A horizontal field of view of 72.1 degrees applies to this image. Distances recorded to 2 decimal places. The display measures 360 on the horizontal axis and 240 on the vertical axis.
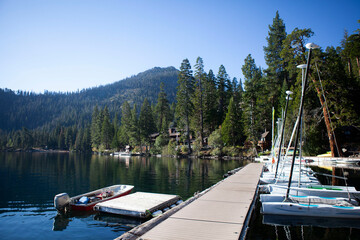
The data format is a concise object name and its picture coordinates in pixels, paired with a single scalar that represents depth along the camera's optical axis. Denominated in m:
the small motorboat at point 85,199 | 13.77
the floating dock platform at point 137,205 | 12.47
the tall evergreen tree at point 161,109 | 93.81
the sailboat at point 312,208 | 11.36
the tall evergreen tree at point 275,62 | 61.09
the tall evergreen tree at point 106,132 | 101.12
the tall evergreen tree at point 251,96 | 58.28
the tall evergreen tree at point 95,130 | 105.93
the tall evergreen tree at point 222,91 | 77.38
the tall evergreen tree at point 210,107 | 72.38
